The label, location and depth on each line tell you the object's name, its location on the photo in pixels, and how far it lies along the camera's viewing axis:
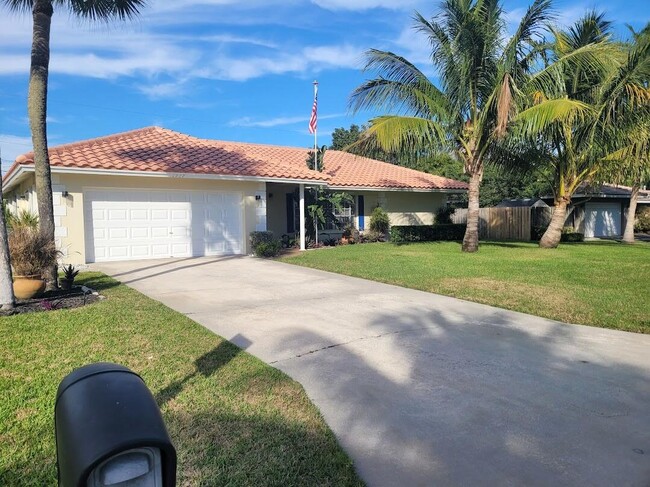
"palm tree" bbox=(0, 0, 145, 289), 7.73
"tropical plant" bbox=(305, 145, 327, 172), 19.48
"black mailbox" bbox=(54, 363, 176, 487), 1.36
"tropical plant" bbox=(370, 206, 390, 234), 20.92
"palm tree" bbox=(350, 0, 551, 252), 13.63
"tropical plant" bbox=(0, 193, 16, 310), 6.46
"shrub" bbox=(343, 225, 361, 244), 19.70
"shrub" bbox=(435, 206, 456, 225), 23.70
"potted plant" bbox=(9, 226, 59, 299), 7.33
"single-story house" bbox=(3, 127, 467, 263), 12.59
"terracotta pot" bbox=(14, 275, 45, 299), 7.28
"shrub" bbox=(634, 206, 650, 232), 30.23
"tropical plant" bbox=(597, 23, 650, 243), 14.85
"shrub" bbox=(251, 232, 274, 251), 14.92
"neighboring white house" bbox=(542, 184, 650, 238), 27.14
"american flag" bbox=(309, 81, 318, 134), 18.16
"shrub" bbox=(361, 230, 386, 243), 20.52
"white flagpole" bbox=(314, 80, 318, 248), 17.92
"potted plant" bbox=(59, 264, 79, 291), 8.09
